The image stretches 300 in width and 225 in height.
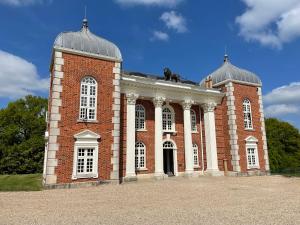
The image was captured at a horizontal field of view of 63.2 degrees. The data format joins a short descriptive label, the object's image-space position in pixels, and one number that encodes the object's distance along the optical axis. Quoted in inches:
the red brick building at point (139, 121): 633.6
